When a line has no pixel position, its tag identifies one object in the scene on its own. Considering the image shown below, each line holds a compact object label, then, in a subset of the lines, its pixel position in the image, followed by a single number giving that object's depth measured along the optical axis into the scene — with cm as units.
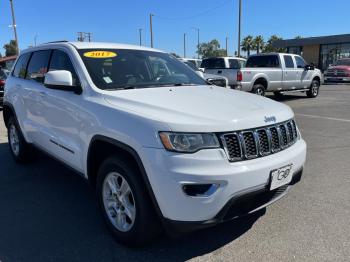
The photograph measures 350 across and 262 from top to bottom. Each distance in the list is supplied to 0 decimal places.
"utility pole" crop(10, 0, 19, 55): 3750
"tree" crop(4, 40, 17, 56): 11369
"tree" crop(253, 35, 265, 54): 7384
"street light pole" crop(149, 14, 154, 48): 4764
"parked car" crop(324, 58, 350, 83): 2519
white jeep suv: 273
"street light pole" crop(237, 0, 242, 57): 2886
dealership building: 4104
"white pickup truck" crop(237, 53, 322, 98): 1380
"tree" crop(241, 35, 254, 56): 7706
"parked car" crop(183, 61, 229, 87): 1191
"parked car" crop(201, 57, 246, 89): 1402
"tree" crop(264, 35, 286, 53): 5558
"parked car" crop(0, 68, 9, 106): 1380
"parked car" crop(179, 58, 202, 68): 2159
